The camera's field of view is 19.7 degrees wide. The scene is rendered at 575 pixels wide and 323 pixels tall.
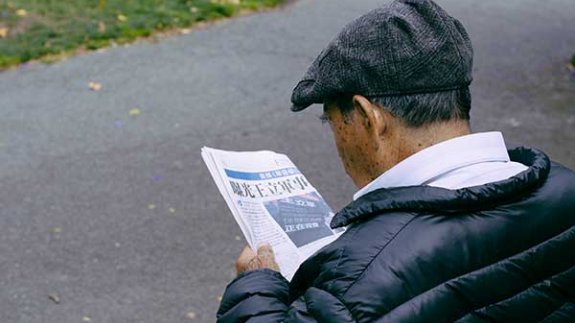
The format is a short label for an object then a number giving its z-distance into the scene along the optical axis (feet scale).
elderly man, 6.98
